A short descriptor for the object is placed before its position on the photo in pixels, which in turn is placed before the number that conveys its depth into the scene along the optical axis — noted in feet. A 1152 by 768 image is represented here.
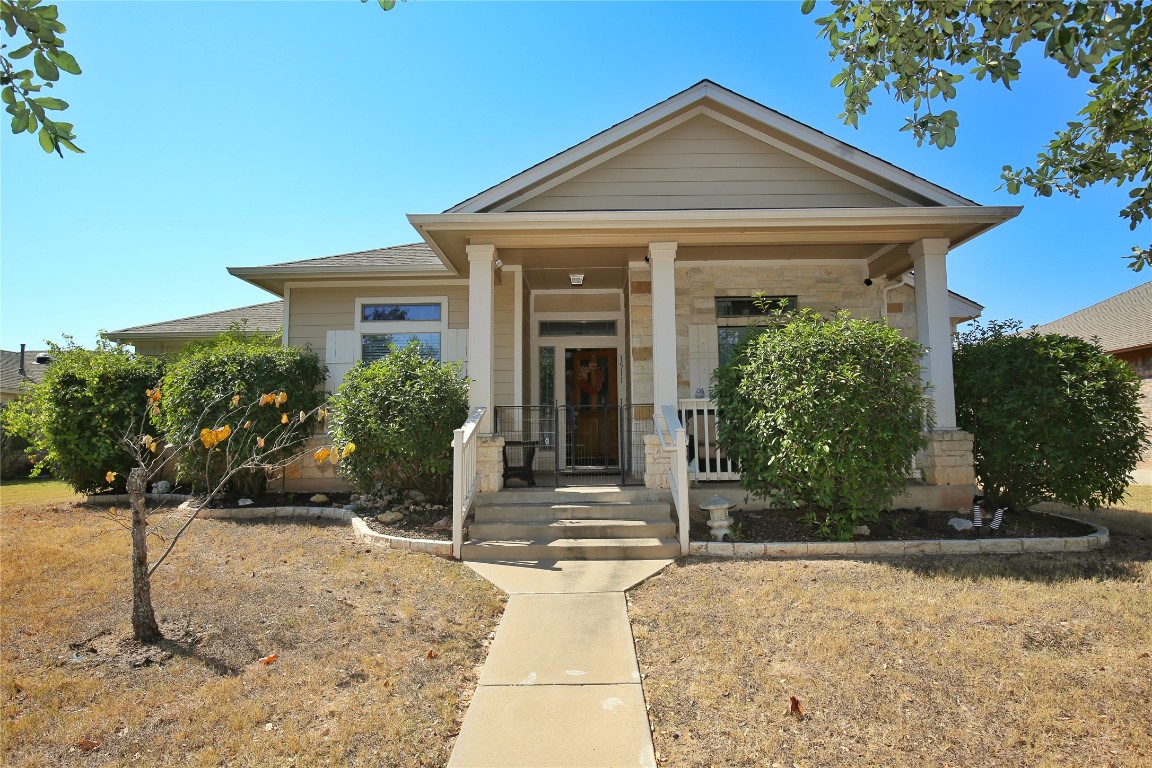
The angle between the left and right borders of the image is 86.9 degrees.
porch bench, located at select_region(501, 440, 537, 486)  24.95
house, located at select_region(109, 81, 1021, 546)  23.35
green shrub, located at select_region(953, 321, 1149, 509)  20.12
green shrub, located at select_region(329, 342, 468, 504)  22.00
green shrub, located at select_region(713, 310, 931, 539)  18.61
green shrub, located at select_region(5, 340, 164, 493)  28.78
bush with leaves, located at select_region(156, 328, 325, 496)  25.49
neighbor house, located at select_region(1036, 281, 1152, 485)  46.39
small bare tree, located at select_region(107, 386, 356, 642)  12.17
